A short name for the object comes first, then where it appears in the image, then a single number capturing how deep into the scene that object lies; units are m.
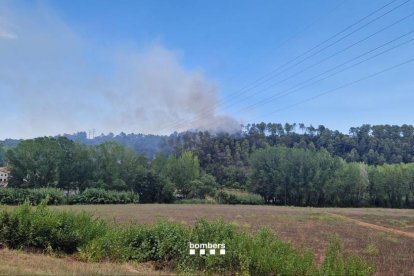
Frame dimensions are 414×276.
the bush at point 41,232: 13.63
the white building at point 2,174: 134.32
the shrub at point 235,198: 86.69
